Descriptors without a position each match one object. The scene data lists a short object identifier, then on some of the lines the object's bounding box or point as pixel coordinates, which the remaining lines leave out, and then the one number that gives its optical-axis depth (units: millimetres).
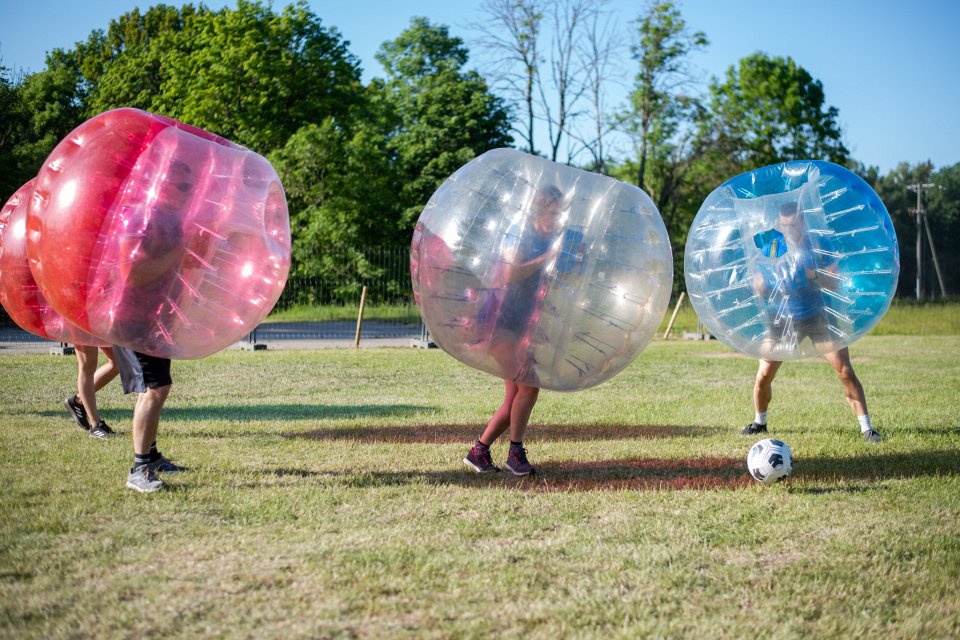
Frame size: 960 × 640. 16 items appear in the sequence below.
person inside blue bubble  6770
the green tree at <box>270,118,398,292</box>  33188
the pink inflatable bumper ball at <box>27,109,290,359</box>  5188
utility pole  56812
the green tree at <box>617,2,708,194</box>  39219
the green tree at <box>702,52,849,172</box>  43688
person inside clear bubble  5289
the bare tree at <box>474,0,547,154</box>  36219
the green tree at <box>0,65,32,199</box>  30422
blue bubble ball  6789
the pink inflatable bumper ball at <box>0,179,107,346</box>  7457
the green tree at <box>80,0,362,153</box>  34312
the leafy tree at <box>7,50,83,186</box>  33312
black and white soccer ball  6191
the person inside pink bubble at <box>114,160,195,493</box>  5180
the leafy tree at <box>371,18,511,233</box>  37031
